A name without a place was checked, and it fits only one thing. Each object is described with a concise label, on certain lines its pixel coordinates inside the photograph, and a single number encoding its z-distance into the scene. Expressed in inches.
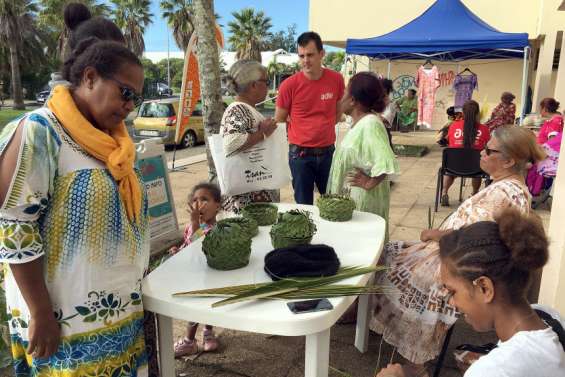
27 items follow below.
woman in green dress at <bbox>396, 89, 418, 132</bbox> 566.3
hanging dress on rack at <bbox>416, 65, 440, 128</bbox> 466.3
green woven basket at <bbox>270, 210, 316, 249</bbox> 80.7
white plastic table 61.0
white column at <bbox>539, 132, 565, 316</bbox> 92.4
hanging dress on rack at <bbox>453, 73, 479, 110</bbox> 500.4
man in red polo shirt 153.5
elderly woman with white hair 105.7
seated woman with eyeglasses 92.2
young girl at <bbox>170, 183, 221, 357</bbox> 108.4
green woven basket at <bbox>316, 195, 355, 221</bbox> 101.0
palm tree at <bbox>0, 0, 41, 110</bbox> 1120.2
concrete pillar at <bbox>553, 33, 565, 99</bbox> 313.8
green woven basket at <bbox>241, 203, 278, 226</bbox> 97.5
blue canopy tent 322.0
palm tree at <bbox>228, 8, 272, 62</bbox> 1461.6
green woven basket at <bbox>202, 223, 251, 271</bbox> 73.5
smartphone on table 62.3
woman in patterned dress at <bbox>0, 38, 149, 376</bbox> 53.7
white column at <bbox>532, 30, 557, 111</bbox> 482.0
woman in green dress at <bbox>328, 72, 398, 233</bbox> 111.6
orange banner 251.1
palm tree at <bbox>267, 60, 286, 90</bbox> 1691.7
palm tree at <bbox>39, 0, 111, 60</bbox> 1133.4
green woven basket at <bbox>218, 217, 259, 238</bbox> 80.9
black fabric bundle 71.2
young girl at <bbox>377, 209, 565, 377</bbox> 50.2
